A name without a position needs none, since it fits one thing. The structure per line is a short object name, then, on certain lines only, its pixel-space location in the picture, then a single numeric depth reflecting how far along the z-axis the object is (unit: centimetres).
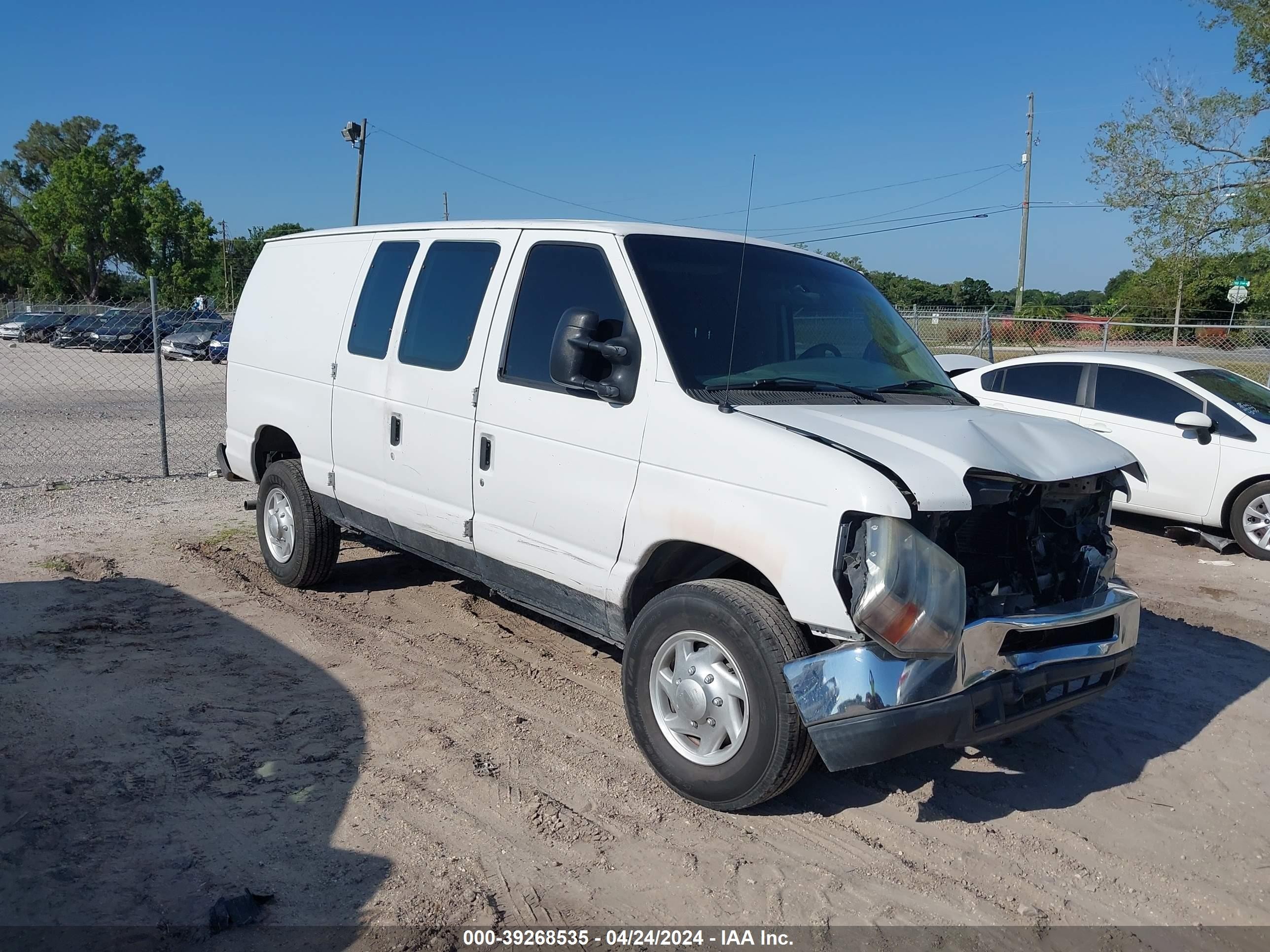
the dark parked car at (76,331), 3212
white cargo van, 333
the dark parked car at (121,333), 3097
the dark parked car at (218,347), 2975
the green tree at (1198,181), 2209
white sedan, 852
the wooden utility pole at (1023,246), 3694
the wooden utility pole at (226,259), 6388
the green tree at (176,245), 6150
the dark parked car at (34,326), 3412
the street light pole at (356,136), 3262
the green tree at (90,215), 6038
